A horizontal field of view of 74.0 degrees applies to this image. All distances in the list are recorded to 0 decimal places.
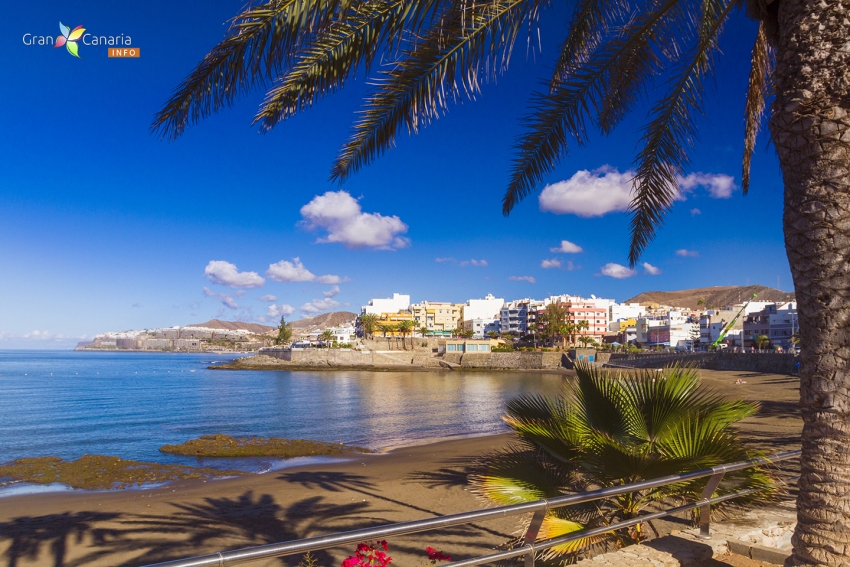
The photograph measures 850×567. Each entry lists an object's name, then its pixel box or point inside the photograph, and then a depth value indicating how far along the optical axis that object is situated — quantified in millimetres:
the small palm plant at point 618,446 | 4129
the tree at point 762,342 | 85000
